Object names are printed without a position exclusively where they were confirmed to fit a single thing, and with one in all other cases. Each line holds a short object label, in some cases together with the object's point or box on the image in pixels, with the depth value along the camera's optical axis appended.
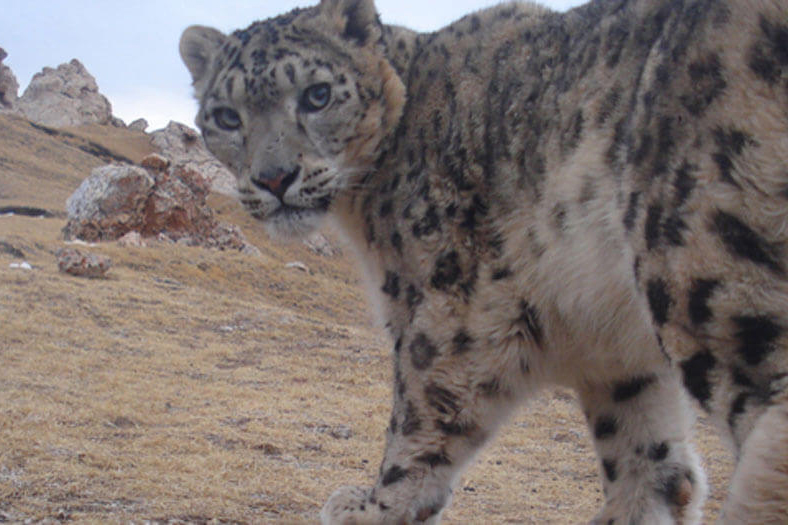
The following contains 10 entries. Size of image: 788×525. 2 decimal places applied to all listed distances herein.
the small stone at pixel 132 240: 20.62
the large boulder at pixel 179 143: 57.72
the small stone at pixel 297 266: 24.24
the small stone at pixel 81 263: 15.95
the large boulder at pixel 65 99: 72.69
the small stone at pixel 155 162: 22.91
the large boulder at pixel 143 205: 21.75
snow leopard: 2.26
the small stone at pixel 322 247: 33.62
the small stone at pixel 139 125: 75.00
